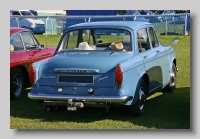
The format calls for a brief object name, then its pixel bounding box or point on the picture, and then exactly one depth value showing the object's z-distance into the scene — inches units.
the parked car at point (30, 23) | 828.6
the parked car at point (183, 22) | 703.6
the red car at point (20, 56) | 329.1
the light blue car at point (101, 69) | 248.4
